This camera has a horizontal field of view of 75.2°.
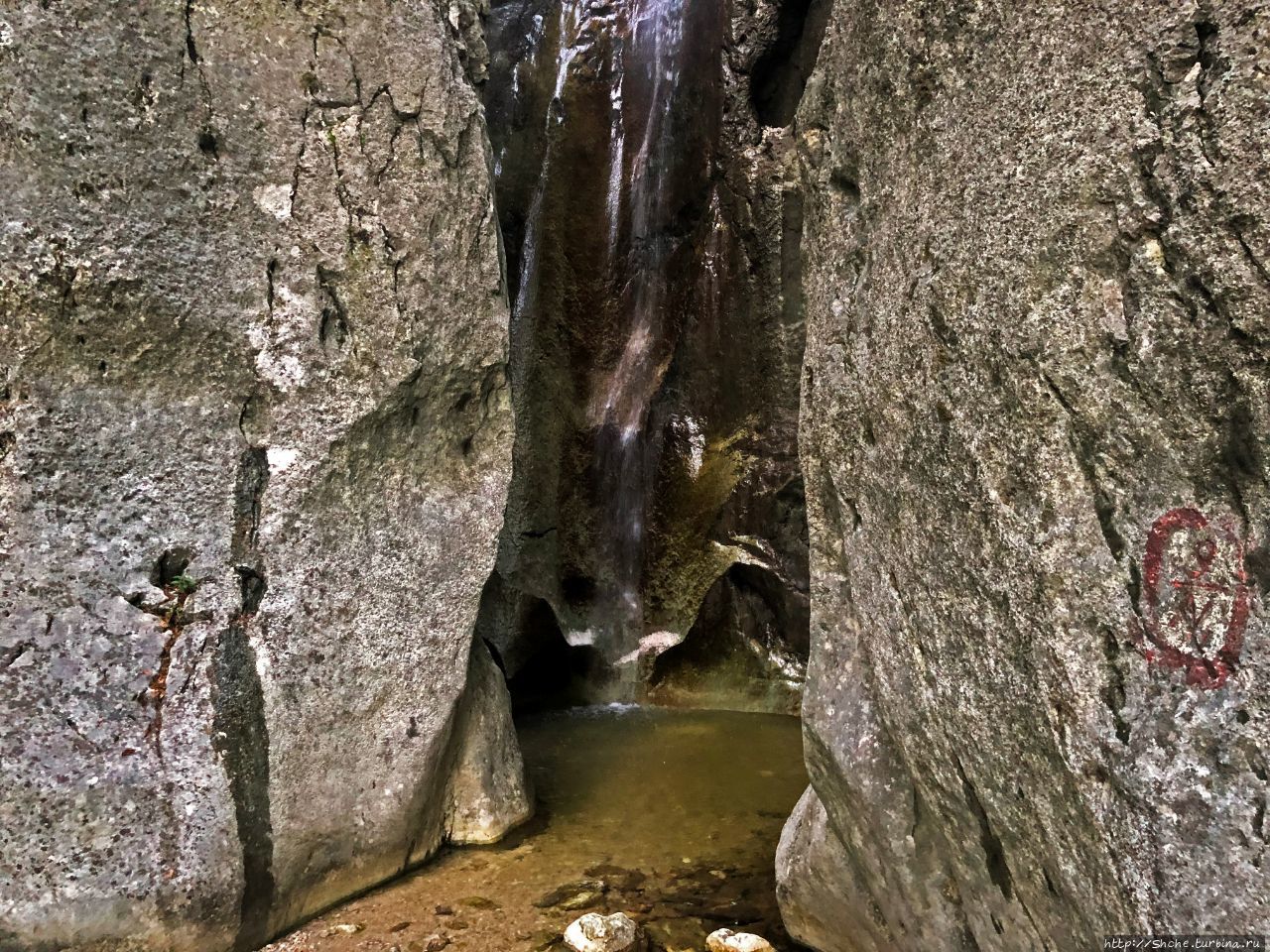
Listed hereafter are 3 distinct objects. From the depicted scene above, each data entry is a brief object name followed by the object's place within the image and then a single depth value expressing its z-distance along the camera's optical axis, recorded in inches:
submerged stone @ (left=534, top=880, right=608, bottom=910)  132.2
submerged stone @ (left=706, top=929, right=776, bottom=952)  115.4
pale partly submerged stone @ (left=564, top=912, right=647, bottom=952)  115.3
